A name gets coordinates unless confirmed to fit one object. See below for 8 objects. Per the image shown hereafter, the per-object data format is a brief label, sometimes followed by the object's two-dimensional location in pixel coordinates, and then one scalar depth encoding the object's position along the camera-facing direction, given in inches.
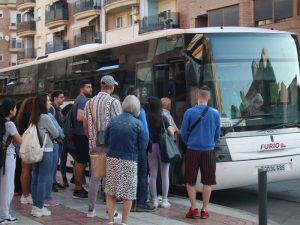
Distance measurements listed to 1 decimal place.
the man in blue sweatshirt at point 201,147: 315.3
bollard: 221.3
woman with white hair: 272.7
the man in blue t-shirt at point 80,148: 370.9
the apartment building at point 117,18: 1222.3
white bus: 373.1
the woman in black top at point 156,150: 336.5
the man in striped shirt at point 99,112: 303.4
